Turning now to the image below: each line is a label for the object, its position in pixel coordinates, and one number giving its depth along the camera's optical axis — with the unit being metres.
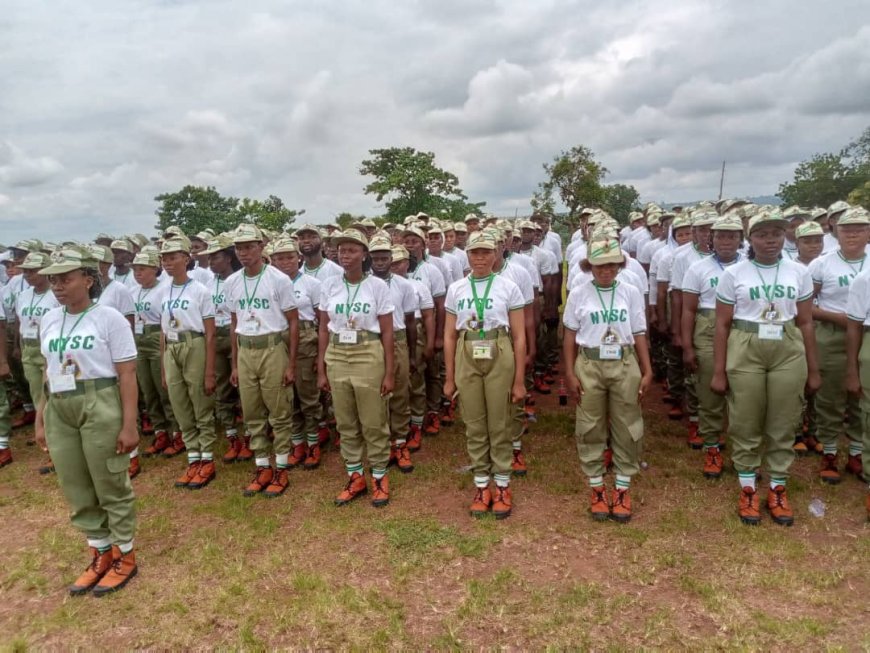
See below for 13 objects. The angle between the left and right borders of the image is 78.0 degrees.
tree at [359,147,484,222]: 27.98
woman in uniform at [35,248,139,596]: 3.84
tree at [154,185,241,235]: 29.52
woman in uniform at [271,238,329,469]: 6.29
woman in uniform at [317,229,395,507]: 5.08
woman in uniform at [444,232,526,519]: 4.72
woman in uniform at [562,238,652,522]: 4.52
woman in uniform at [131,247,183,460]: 6.09
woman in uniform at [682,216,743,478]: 5.50
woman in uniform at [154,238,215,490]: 5.73
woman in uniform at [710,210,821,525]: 4.43
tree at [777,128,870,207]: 39.31
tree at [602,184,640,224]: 50.23
